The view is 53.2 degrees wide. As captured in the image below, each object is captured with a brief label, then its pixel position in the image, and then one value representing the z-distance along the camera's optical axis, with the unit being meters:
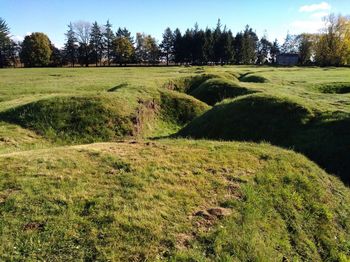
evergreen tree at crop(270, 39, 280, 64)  166.50
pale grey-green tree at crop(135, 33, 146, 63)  130.20
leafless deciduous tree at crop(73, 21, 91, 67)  123.56
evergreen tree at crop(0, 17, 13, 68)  117.65
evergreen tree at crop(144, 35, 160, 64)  131.50
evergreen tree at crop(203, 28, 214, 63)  123.69
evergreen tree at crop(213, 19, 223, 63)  128.12
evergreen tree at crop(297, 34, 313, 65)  136.75
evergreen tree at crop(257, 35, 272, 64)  167.75
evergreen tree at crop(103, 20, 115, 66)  125.50
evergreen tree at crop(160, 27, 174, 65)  134.25
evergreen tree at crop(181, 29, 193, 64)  127.00
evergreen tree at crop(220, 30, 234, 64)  126.75
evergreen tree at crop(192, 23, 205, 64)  124.32
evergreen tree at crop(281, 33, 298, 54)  170.25
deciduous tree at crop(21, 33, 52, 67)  111.00
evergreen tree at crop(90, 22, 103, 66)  124.91
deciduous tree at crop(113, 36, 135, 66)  119.31
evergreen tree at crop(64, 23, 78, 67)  123.81
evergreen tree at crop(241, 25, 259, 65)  136.00
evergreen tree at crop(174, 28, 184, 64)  127.47
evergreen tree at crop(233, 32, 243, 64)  136.38
